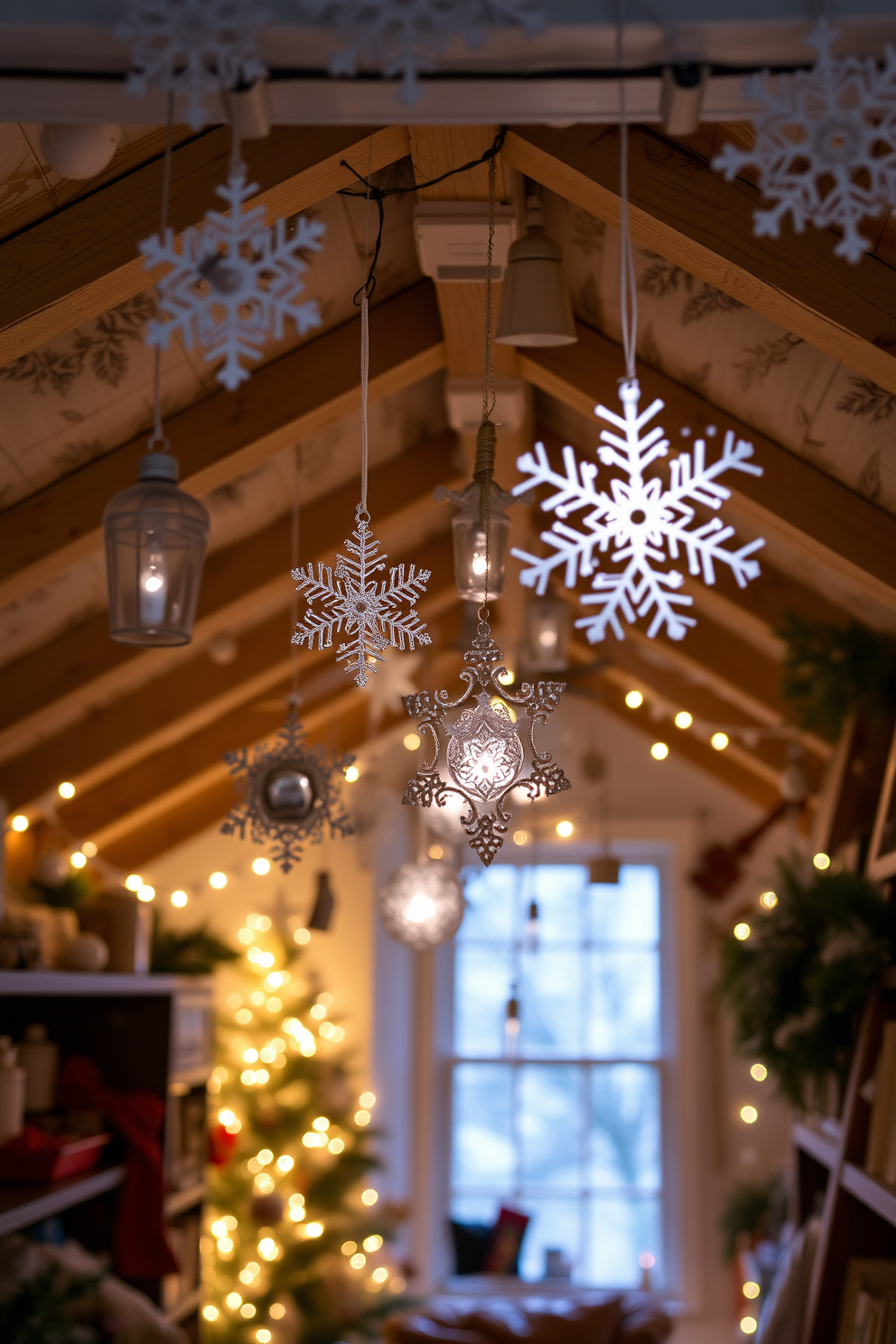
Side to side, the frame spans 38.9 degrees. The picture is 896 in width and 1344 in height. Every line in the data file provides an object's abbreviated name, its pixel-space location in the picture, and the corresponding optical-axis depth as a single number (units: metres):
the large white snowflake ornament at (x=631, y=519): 1.50
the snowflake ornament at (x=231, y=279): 1.22
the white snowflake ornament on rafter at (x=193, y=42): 1.21
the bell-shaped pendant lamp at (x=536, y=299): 2.24
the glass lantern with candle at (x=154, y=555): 1.76
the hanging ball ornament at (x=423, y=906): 3.46
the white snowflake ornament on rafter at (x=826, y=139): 1.21
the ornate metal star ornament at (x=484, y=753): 1.75
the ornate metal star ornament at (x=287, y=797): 2.84
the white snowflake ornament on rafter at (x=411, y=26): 1.19
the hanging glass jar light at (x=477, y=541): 2.17
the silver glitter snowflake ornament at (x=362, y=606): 1.92
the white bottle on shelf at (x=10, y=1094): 3.30
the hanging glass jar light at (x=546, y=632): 3.73
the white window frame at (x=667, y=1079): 5.76
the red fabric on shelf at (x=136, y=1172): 3.83
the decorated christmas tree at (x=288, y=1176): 5.06
